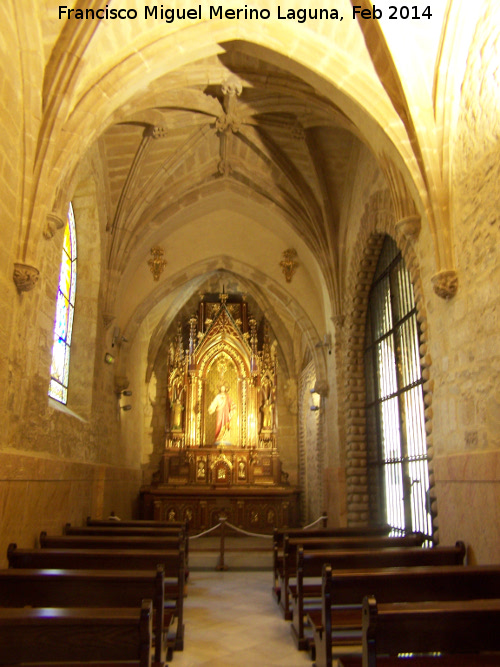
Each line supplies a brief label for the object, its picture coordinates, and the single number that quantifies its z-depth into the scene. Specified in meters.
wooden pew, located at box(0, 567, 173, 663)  3.81
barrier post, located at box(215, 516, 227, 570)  9.48
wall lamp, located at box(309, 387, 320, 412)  13.58
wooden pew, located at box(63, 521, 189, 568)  7.58
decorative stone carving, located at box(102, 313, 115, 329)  10.59
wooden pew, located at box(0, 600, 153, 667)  2.51
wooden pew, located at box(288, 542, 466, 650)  4.93
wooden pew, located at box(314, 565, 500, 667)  3.81
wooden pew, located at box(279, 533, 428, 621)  5.99
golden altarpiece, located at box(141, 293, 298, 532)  14.78
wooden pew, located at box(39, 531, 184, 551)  6.25
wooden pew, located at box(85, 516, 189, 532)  8.61
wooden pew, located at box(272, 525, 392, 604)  7.33
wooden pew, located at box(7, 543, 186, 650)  4.98
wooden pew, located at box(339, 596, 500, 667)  2.66
